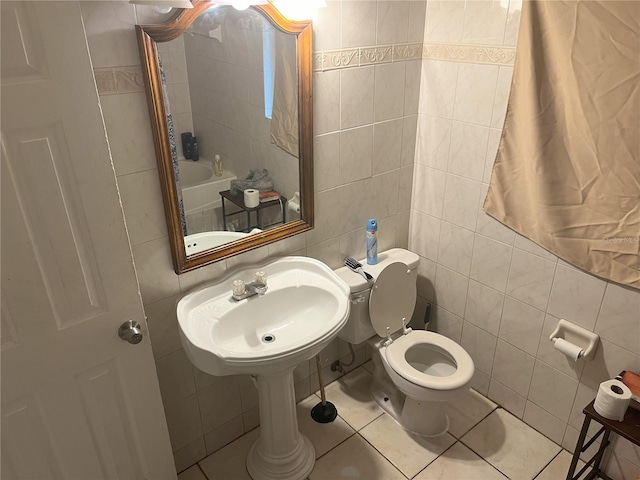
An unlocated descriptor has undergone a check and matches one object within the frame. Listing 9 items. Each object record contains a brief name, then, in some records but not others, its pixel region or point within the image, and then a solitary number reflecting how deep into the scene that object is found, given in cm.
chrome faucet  186
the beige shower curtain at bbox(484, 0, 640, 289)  157
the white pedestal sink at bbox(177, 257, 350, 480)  162
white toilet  207
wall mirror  155
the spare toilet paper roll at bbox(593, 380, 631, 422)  170
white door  110
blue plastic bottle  225
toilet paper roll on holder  193
